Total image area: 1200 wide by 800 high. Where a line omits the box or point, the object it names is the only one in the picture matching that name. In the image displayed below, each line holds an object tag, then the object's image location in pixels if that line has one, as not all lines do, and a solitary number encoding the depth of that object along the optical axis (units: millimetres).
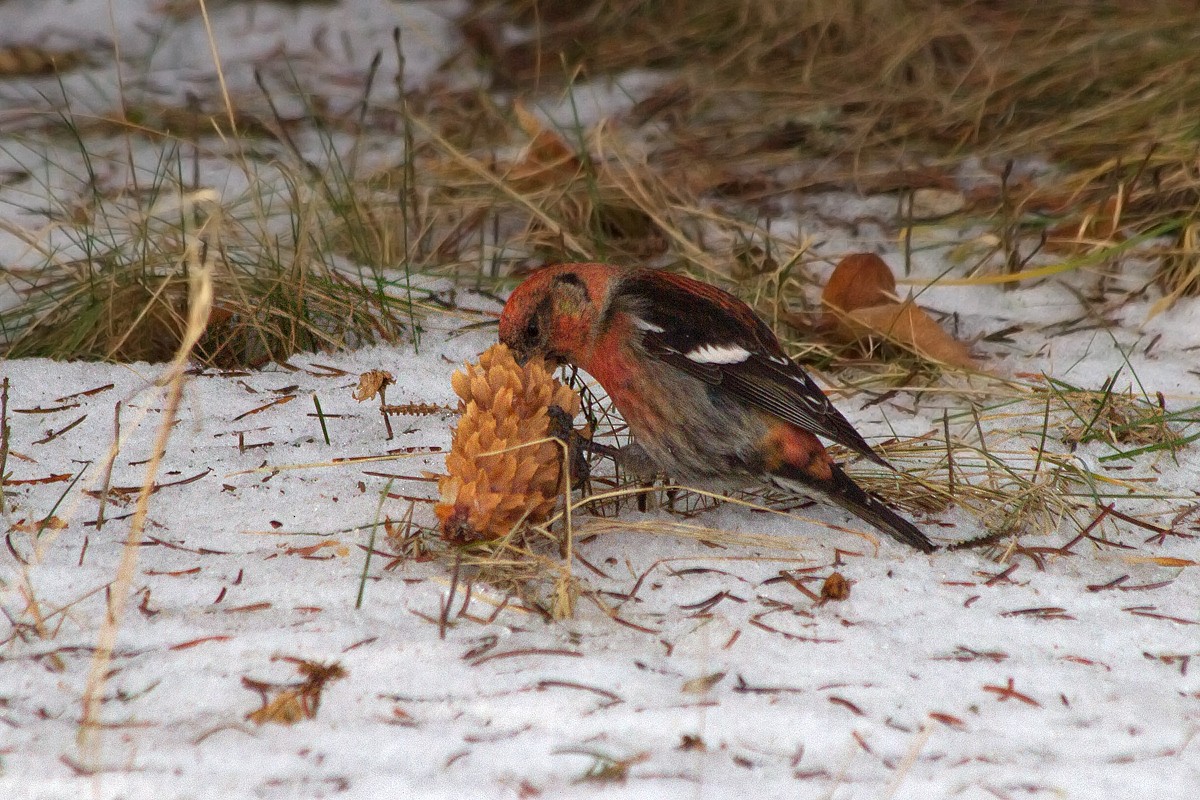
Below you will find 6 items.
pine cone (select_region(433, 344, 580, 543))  4523
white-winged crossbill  5293
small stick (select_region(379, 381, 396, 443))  5766
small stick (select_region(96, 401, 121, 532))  4612
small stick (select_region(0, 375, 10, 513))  4993
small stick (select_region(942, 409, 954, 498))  5387
